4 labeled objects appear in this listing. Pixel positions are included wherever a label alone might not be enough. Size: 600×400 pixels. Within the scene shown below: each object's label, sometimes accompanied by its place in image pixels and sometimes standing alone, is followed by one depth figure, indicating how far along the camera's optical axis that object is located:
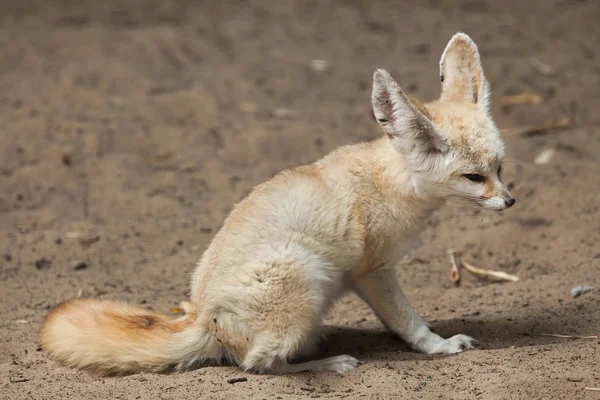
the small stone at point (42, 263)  10.98
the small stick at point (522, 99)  15.89
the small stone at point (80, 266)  10.96
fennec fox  7.52
